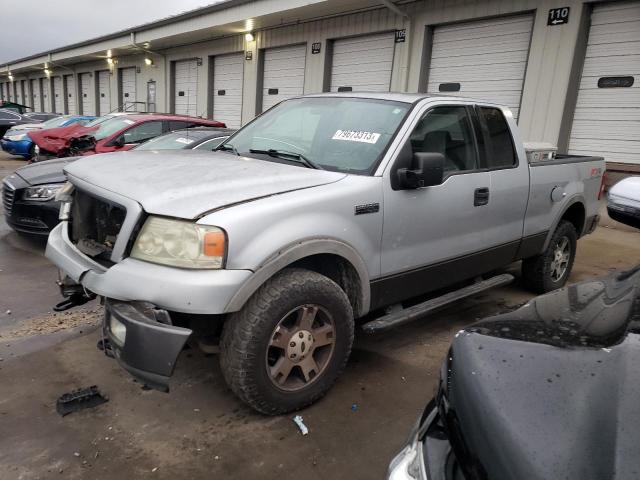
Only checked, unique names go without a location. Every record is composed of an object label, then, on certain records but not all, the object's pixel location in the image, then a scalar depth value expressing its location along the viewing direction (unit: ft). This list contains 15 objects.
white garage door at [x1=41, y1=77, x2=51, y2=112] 123.03
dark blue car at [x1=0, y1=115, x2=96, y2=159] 50.31
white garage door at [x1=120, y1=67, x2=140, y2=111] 79.08
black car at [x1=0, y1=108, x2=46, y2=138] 68.18
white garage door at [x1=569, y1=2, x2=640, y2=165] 28.04
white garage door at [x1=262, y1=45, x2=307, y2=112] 48.75
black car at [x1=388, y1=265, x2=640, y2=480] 3.61
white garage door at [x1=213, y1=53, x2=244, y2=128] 56.80
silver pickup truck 7.97
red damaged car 28.02
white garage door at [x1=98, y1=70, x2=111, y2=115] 88.84
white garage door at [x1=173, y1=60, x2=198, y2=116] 64.08
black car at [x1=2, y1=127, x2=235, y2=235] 18.16
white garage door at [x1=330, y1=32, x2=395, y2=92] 41.14
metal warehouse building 29.25
